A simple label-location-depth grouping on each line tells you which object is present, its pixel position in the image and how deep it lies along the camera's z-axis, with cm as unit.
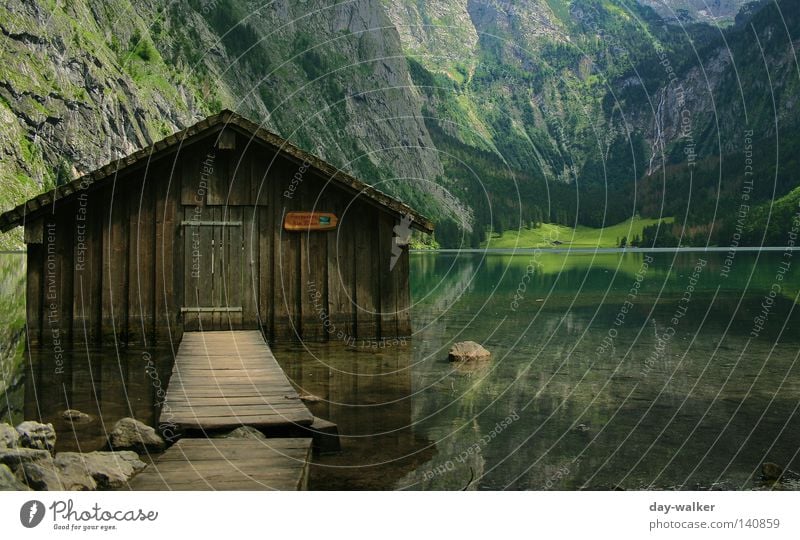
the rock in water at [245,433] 1128
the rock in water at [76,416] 1443
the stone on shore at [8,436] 1138
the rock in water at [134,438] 1227
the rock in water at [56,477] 990
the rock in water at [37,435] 1199
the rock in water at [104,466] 1039
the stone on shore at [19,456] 1062
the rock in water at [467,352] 2300
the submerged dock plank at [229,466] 886
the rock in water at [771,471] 1185
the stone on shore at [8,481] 903
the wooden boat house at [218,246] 2216
